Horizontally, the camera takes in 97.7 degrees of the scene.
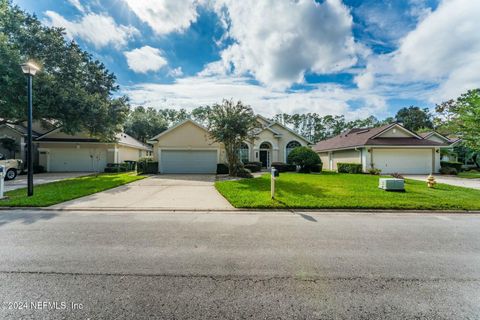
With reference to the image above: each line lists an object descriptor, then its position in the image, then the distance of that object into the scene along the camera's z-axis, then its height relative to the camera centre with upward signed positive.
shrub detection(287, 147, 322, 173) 19.28 +0.13
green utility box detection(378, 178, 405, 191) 9.77 -1.15
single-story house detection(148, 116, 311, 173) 18.86 +0.84
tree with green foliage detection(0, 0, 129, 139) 13.54 +5.74
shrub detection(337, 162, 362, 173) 19.19 -0.77
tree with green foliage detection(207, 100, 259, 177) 14.89 +2.56
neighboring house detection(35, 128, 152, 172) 20.03 +0.68
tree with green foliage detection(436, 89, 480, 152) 18.27 +3.70
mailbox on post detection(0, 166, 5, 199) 7.82 -0.78
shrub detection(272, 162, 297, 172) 20.80 -0.76
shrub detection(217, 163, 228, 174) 18.34 -0.85
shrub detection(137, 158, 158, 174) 18.17 -0.68
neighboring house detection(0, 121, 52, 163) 20.41 +2.06
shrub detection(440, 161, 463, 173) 20.34 -0.51
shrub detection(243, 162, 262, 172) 20.30 -0.65
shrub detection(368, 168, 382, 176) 17.83 -1.02
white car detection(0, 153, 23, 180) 13.58 -0.60
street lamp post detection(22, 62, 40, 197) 8.06 +1.33
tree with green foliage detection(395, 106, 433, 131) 53.56 +10.82
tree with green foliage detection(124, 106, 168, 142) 40.78 +6.68
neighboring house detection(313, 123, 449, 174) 18.91 +0.71
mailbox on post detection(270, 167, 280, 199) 7.89 -0.57
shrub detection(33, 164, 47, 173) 18.92 -0.91
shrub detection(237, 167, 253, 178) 15.68 -1.03
